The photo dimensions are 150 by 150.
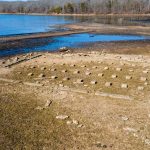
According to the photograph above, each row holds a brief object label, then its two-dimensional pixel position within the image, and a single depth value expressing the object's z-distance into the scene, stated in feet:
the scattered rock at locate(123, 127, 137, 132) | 16.98
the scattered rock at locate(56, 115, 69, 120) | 18.64
